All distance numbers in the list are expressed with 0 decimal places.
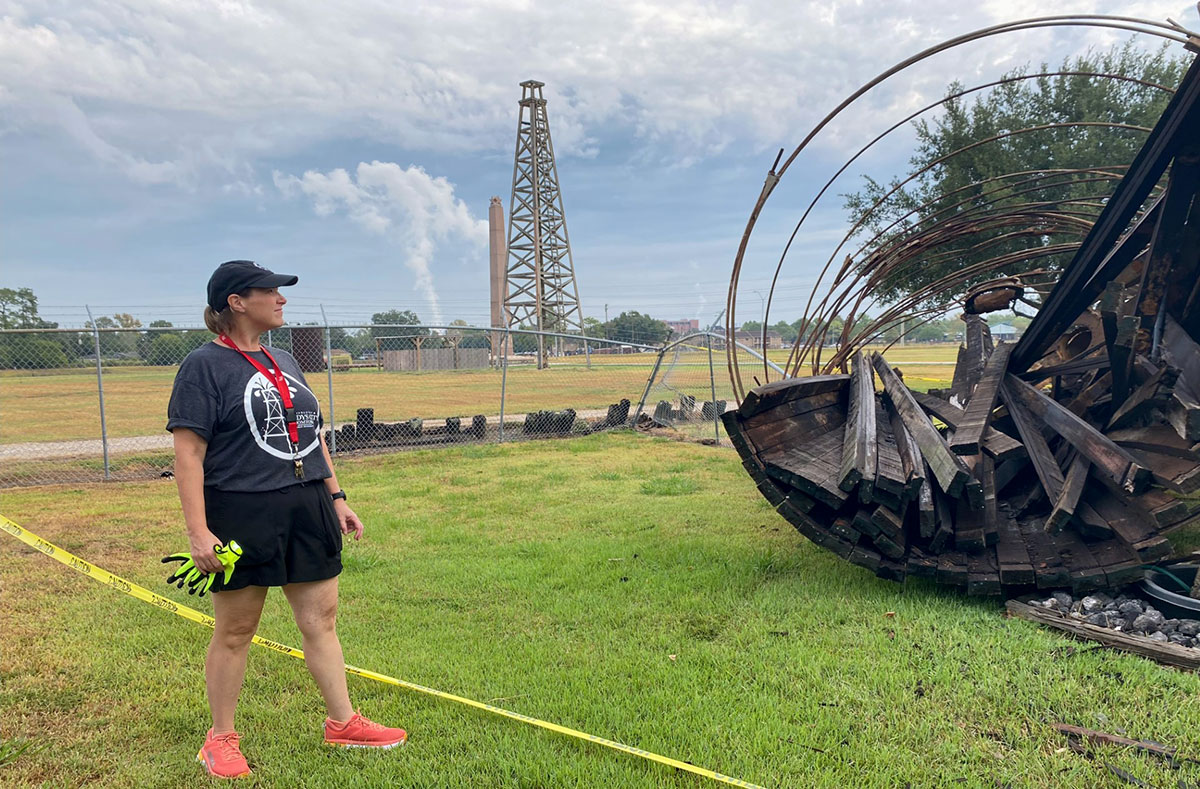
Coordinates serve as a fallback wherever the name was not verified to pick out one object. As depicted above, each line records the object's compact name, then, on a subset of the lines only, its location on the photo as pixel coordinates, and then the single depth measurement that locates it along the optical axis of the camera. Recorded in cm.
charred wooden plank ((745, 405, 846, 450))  443
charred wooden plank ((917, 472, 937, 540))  388
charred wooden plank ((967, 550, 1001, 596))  393
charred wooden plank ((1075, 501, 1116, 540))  388
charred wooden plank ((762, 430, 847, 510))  406
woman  243
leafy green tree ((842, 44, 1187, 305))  1806
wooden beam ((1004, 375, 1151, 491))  365
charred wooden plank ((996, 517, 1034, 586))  388
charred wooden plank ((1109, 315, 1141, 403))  427
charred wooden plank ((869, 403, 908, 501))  387
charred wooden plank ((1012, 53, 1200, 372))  363
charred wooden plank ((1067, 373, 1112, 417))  484
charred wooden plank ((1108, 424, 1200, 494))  358
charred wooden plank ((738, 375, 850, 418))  440
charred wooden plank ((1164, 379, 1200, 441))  359
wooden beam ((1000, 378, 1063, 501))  416
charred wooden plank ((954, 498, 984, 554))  399
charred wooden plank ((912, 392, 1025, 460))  426
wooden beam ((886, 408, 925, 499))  389
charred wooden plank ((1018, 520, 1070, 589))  382
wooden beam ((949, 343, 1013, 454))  427
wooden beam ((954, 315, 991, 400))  569
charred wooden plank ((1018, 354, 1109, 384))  511
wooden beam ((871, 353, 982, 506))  385
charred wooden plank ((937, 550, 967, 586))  401
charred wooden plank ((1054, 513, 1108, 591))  376
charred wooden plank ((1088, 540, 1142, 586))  367
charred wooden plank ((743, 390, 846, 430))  448
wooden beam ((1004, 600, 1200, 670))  320
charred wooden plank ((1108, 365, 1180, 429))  390
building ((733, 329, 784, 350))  3830
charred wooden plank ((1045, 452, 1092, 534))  382
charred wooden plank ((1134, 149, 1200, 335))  387
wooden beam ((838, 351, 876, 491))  390
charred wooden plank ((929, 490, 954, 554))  399
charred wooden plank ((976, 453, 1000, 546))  400
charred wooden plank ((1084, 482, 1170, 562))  361
